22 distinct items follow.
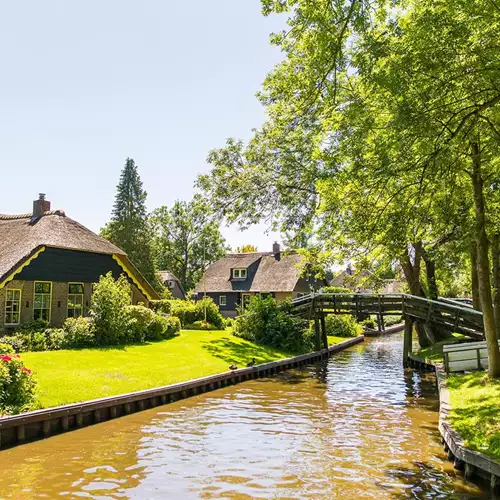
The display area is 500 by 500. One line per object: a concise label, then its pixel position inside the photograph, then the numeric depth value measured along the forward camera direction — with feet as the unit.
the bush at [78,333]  77.77
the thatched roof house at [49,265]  83.82
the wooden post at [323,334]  112.68
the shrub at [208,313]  122.42
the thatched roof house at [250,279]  179.63
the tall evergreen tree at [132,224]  196.85
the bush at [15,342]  71.51
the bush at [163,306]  117.91
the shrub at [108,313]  82.33
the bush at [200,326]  118.42
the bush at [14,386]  43.78
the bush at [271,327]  104.06
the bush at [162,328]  94.82
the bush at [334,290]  163.12
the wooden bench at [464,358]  62.75
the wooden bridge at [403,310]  86.89
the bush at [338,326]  146.30
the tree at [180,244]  254.88
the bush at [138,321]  88.28
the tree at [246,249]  310.12
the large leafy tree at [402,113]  31.17
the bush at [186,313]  122.21
